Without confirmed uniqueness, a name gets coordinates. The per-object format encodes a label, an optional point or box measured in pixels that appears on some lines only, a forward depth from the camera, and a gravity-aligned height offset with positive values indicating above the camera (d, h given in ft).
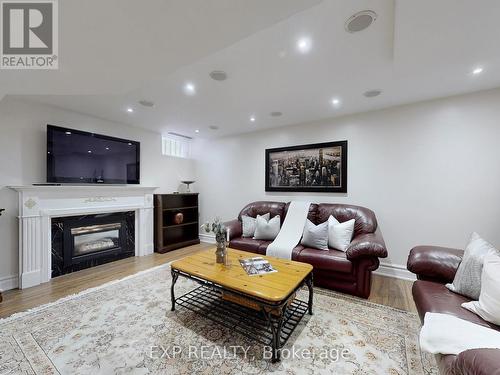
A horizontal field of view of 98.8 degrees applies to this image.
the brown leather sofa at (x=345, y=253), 7.88 -2.81
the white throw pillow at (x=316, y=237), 9.62 -2.29
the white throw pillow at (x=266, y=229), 11.19 -2.25
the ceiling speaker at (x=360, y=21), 4.81 +3.88
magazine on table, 6.84 -2.70
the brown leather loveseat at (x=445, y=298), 2.80 -2.49
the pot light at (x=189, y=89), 8.25 +3.92
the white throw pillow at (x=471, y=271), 5.06 -2.07
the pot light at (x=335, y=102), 9.58 +3.91
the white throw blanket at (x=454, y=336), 3.43 -2.52
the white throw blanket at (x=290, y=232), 9.80 -2.36
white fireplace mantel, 9.01 -1.12
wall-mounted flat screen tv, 9.98 +1.52
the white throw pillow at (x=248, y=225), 11.80 -2.14
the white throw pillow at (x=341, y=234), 9.37 -2.15
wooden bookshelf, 13.93 -2.53
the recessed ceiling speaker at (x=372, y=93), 8.74 +3.89
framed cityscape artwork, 11.77 +1.11
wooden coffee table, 5.42 -2.97
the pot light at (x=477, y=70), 6.92 +3.83
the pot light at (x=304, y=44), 5.66 +3.88
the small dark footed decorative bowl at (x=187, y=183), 16.10 +0.27
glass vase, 7.64 -2.39
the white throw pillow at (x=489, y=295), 4.23 -2.23
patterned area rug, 4.94 -4.16
